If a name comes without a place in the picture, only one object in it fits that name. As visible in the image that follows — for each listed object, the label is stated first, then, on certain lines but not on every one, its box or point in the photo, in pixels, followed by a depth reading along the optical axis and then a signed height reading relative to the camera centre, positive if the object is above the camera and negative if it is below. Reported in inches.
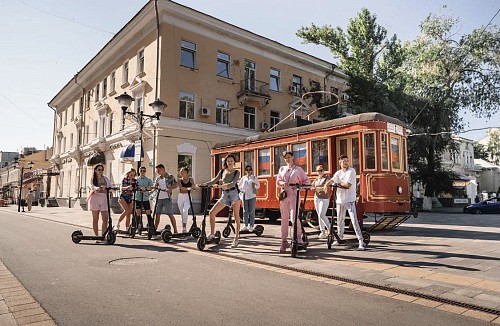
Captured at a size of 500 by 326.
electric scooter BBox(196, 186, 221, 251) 305.6 -35.0
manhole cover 252.2 -45.1
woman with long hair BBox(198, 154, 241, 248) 316.8 +4.1
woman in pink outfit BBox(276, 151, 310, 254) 278.2 +5.8
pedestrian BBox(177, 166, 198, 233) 367.9 +5.6
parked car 983.6 -29.0
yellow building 861.2 +301.6
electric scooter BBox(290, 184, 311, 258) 266.2 -28.6
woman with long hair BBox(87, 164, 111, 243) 354.0 +0.9
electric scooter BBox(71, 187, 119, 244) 345.7 -36.8
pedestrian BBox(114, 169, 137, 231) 414.0 -1.3
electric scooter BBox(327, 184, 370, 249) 304.4 -36.0
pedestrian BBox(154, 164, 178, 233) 385.1 +5.1
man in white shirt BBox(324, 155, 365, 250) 295.0 +4.6
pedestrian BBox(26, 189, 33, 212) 1082.1 -8.7
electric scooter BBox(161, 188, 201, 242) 357.4 -37.2
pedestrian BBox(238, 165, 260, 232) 420.2 +1.9
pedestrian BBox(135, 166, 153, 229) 409.6 +1.0
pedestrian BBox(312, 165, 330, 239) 350.6 -5.2
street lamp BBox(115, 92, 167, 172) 548.7 +140.2
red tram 413.4 +51.9
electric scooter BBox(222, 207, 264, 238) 391.5 -37.5
